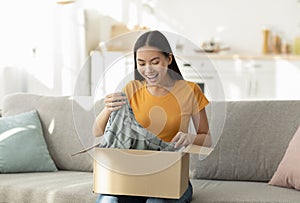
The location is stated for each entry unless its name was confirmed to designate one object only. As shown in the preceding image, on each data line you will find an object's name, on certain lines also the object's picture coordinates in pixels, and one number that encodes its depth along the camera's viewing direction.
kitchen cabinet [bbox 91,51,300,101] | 5.94
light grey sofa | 2.72
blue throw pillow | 3.15
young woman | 2.31
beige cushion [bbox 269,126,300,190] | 2.74
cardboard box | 2.24
